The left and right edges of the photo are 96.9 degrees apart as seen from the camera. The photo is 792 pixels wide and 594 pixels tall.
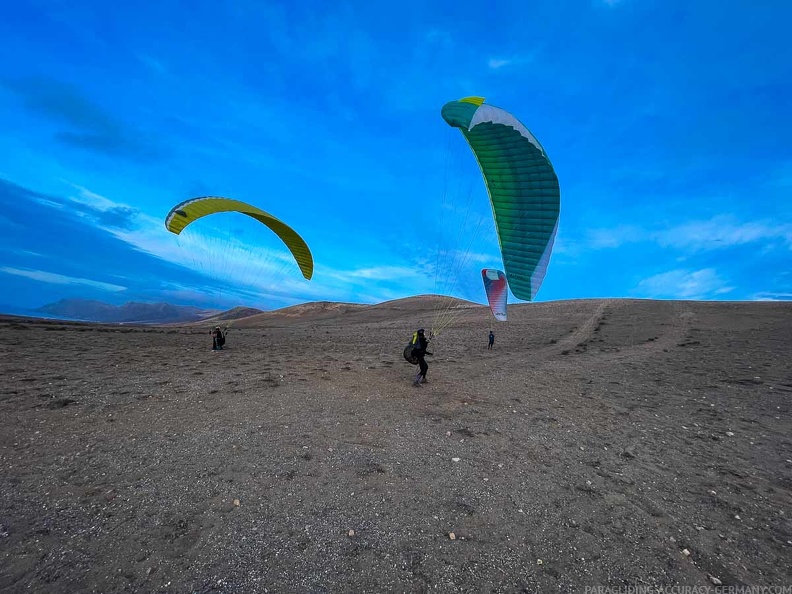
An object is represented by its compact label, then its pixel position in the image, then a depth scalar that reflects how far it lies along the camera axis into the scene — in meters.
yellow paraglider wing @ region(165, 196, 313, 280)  11.06
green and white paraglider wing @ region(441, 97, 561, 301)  9.41
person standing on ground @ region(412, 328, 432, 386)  10.71
